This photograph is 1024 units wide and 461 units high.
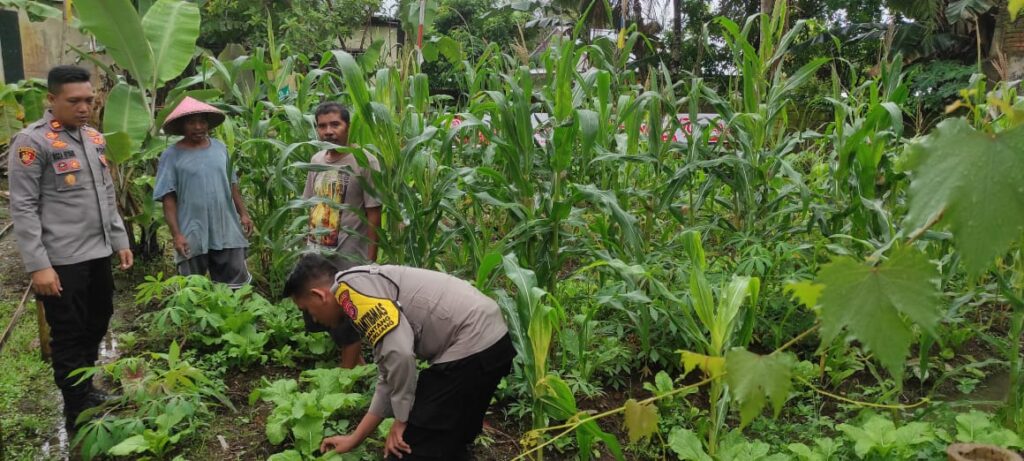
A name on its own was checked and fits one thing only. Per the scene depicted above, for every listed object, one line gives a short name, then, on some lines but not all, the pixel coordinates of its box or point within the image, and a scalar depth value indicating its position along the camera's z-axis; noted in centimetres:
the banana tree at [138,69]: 473
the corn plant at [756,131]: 391
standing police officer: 306
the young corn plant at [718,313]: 269
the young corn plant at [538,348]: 269
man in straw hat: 421
